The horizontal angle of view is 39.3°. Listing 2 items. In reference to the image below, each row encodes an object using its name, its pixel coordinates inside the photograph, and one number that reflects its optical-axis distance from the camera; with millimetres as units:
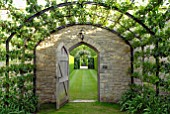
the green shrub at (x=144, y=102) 5548
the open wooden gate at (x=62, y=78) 7414
